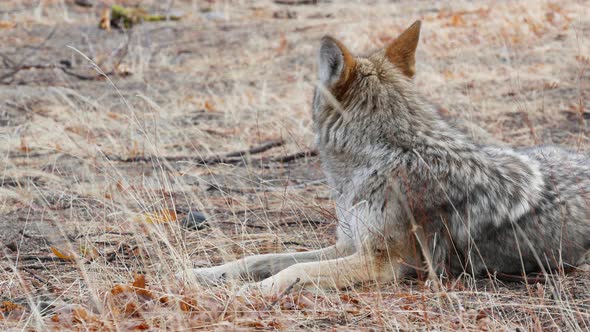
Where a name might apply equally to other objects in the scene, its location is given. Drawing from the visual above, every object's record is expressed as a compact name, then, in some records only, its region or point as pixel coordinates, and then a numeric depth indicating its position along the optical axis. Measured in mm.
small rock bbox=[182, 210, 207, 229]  10930
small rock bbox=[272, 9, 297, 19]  32094
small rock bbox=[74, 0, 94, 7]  34625
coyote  8711
